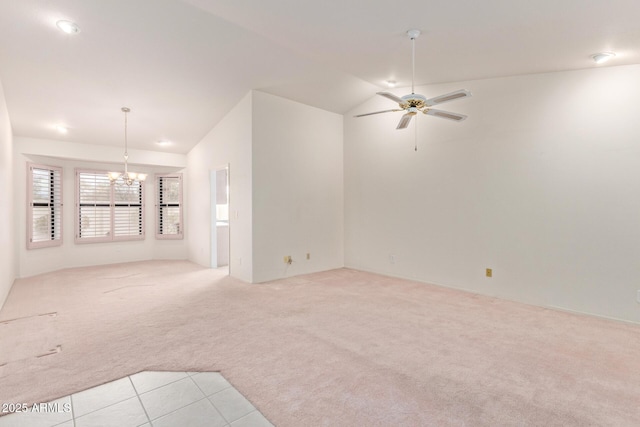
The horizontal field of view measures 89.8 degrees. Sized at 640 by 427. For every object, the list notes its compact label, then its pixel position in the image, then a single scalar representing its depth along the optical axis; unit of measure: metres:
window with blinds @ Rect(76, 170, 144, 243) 7.04
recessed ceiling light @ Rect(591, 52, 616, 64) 3.40
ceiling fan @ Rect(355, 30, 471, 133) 3.23
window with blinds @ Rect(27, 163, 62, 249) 6.15
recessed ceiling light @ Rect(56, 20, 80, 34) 3.24
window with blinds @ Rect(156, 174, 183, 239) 7.95
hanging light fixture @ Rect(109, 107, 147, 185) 5.34
